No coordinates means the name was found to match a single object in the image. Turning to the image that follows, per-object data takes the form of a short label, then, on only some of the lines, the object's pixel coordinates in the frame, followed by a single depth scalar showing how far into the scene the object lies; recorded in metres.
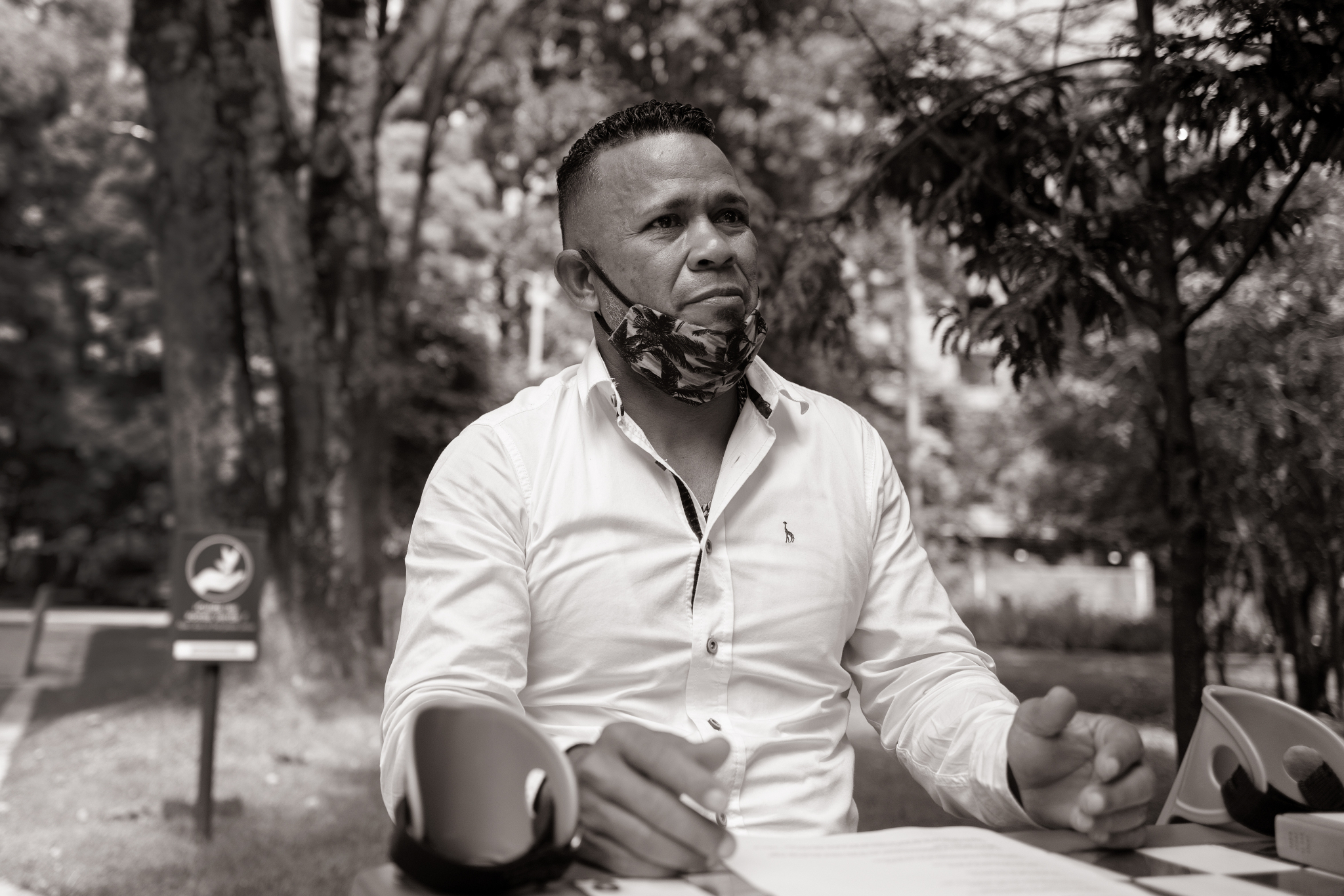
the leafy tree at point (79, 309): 20.92
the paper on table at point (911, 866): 1.21
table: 1.21
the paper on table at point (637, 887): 1.21
